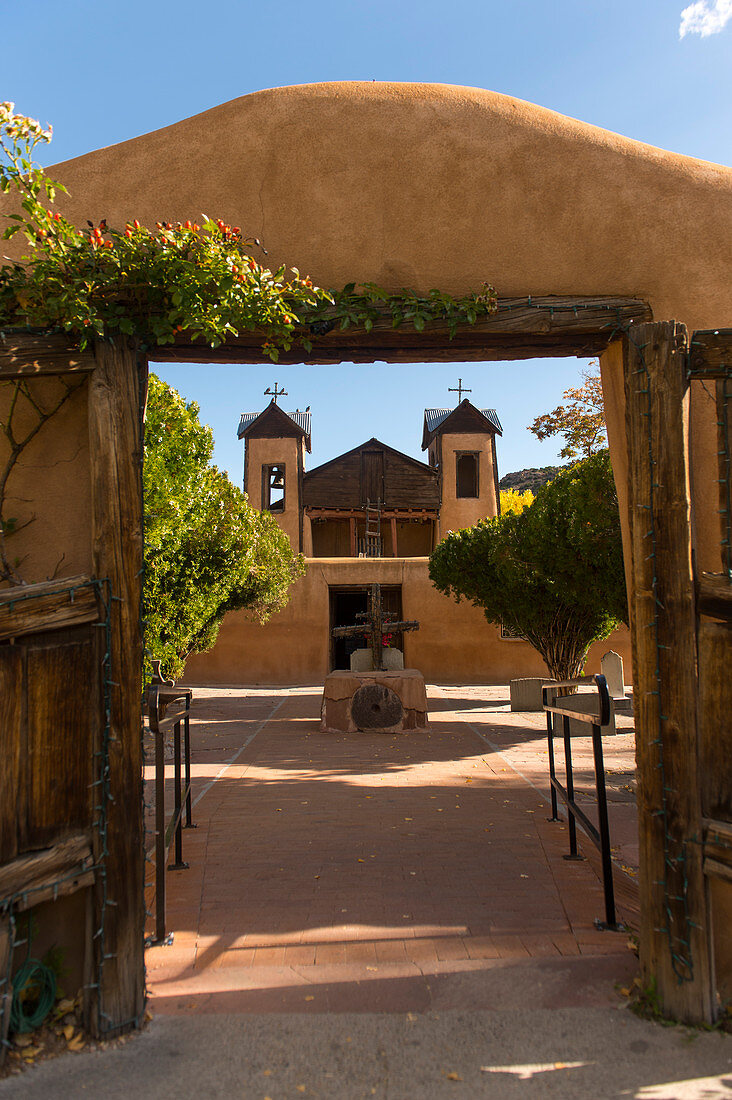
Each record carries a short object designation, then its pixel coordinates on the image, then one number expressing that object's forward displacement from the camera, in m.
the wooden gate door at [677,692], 3.26
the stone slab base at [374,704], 11.70
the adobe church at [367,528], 21.89
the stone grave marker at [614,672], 15.12
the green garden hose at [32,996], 3.07
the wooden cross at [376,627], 13.04
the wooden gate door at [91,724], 3.11
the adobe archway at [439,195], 3.94
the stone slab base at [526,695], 15.01
